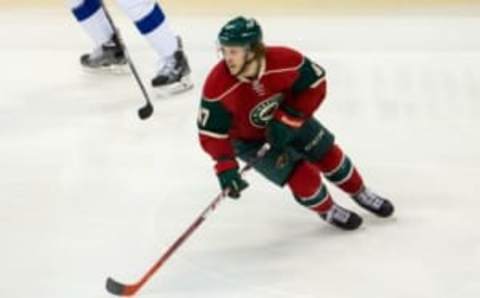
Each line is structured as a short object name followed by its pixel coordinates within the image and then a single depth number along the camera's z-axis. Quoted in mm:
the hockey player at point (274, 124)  34460
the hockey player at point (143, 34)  37947
